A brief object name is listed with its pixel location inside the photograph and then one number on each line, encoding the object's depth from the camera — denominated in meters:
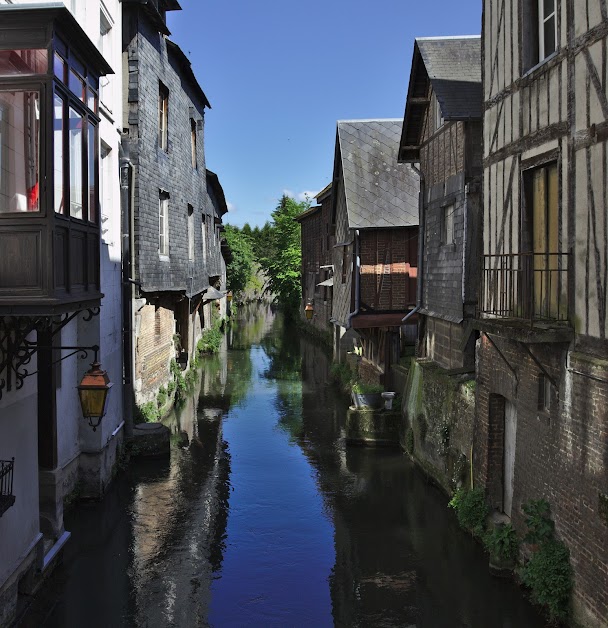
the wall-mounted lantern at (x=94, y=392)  9.36
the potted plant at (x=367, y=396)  17.20
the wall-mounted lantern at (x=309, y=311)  33.47
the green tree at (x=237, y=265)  58.97
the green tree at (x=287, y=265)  52.47
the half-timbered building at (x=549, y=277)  7.51
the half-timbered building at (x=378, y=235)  19.45
